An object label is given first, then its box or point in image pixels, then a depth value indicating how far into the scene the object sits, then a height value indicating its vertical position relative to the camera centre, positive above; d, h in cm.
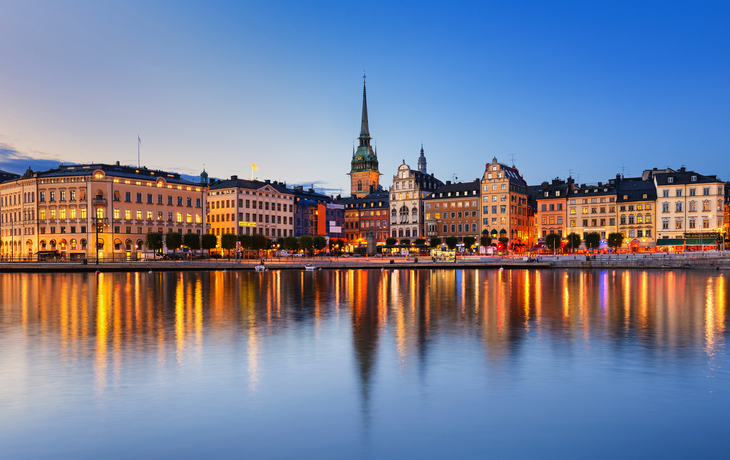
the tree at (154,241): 10275 -67
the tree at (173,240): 10212 -52
